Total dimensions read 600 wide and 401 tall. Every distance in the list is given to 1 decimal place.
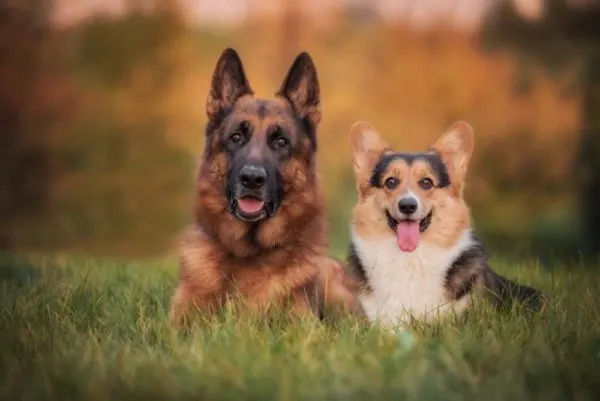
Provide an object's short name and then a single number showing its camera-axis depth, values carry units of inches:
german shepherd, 171.9
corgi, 177.6
